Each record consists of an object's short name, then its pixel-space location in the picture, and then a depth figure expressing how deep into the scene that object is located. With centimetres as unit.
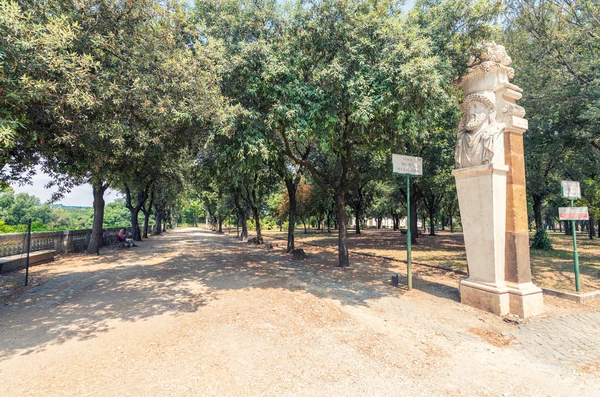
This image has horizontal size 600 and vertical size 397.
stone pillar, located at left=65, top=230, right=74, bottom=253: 1539
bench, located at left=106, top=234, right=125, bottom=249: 1925
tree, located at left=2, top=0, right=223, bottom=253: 512
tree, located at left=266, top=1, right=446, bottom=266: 646
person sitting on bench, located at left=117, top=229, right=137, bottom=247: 1936
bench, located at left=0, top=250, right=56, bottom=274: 956
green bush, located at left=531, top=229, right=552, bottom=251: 1583
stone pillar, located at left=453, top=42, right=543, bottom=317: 568
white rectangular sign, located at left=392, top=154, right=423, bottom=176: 726
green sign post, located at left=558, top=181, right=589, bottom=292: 673
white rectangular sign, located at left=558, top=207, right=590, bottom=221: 671
